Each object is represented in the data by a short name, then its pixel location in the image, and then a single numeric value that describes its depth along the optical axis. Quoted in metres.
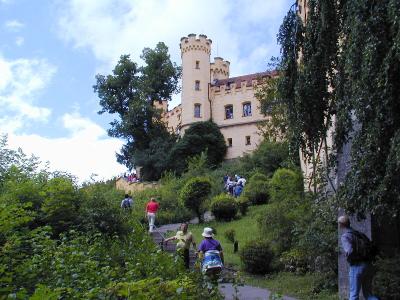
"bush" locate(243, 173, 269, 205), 29.36
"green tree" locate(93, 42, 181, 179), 50.09
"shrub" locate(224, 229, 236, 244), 19.25
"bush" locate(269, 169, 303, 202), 17.05
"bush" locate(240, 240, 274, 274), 14.49
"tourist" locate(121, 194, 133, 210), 21.74
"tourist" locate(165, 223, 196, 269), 11.86
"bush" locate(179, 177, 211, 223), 24.78
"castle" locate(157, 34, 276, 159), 53.44
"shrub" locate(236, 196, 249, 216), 26.20
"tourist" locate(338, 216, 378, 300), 8.17
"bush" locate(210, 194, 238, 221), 24.66
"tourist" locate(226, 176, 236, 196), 32.78
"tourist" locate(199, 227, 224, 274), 10.16
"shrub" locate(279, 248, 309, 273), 14.11
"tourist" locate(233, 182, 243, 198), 31.67
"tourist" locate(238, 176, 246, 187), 32.72
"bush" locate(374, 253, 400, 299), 9.24
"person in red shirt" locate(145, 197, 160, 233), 20.83
